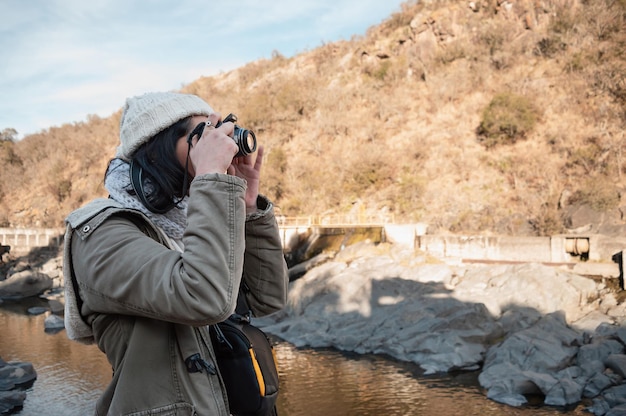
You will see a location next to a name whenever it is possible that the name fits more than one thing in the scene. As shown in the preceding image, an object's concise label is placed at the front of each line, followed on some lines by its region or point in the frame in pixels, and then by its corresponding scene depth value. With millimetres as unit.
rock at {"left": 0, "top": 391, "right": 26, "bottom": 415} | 8477
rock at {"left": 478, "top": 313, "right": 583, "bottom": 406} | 8398
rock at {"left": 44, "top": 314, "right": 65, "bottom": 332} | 14446
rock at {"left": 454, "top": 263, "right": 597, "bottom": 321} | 11852
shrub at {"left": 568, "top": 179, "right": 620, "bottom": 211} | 15383
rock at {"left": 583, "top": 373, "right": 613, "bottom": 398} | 8320
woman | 1146
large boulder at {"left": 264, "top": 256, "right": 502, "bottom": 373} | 10797
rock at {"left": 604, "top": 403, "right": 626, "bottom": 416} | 7391
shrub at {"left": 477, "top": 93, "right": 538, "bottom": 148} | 22000
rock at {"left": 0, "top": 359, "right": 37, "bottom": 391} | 9422
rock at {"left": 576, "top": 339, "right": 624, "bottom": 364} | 9281
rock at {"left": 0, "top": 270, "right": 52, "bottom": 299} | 20484
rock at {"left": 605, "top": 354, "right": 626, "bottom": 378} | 8594
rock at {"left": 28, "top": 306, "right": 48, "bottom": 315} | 17053
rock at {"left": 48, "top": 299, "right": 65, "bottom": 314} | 16609
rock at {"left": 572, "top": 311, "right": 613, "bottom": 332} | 10789
